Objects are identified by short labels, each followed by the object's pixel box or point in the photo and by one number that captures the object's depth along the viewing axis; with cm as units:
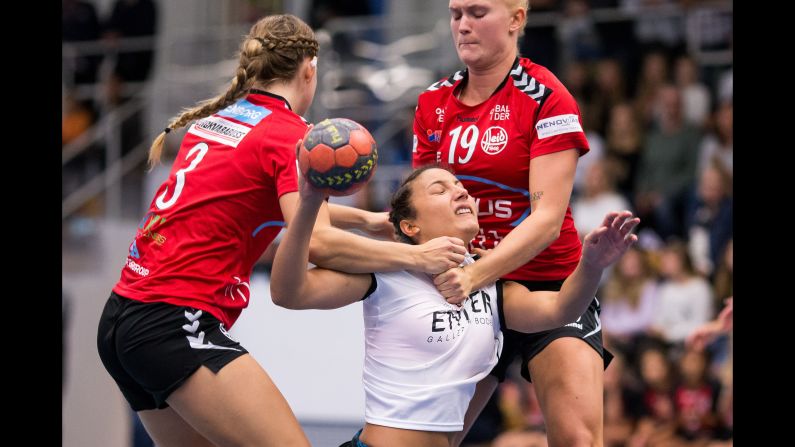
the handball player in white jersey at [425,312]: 830
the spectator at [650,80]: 2056
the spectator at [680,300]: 1819
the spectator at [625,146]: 2039
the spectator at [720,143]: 1910
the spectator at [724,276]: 1766
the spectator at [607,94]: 2097
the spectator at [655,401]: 1753
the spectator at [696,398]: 1709
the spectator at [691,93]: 2023
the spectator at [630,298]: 1877
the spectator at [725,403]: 1681
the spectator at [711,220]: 1842
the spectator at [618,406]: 1798
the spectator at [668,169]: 1973
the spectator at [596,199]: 1972
